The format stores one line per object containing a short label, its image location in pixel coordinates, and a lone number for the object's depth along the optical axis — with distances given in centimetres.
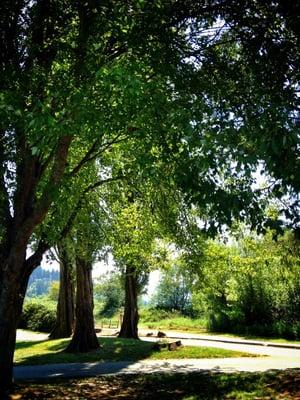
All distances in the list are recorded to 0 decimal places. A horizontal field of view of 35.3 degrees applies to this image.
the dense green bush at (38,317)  4450
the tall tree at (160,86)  647
